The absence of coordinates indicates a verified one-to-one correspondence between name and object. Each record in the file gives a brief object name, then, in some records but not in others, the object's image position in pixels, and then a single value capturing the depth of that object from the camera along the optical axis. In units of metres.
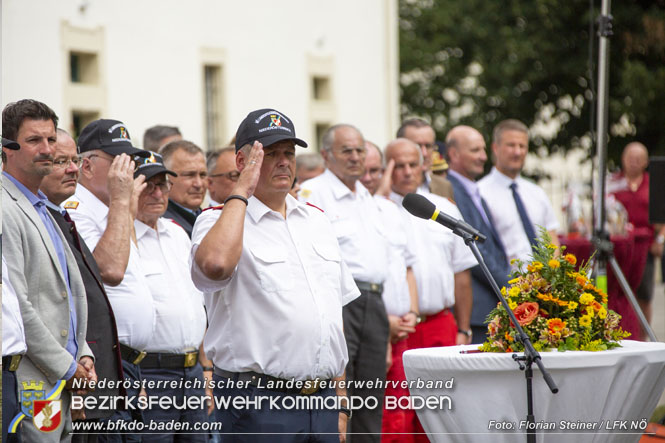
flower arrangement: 9.06
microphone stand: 8.34
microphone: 9.34
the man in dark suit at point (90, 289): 10.12
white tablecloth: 8.56
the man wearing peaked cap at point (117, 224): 10.70
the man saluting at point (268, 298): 8.95
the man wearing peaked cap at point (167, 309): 11.42
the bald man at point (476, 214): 16.03
